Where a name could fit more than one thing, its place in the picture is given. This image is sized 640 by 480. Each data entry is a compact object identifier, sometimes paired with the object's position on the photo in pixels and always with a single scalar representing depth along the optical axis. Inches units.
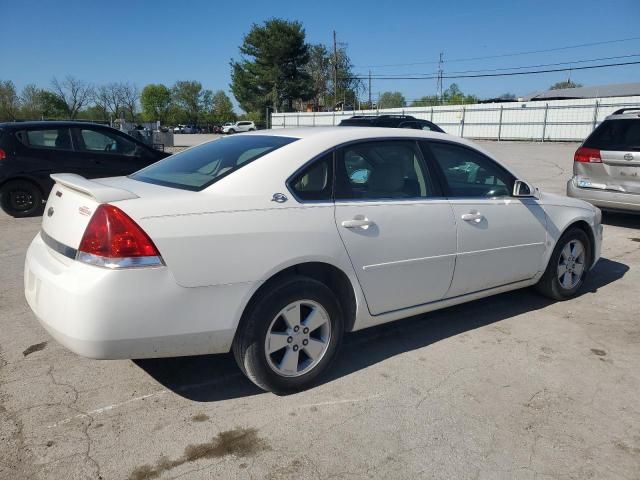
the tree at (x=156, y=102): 3988.7
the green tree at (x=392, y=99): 3624.5
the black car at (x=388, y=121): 449.4
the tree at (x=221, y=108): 3961.6
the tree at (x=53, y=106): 2691.9
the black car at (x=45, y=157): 331.9
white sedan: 103.3
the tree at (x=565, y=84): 3522.6
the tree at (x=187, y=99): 3917.3
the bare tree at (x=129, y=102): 3199.6
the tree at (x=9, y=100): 2381.2
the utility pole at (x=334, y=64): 2368.4
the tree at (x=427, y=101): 2778.1
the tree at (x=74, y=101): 2780.5
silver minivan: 292.0
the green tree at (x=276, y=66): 2231.8
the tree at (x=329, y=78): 2933.1
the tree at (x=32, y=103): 2493.8
